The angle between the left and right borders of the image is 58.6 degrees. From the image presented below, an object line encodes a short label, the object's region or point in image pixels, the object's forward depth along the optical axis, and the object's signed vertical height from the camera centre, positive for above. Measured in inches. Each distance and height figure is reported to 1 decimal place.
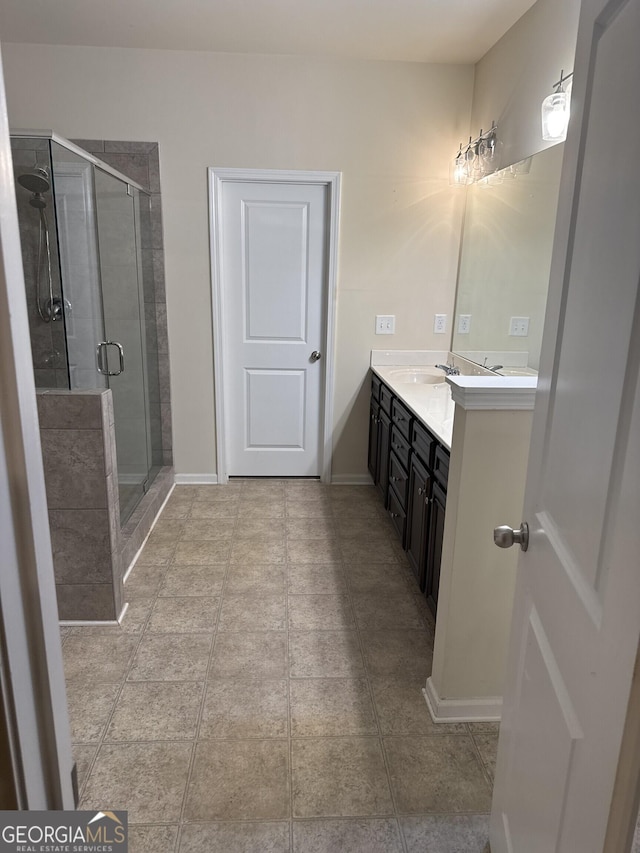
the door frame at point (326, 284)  142.6 +0.5
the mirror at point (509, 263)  101.5 +5.6
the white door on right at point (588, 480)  29.2 -11.0
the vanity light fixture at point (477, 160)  126.7 +29.8
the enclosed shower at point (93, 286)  91.0 -1.0
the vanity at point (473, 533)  66.0 -31.2
